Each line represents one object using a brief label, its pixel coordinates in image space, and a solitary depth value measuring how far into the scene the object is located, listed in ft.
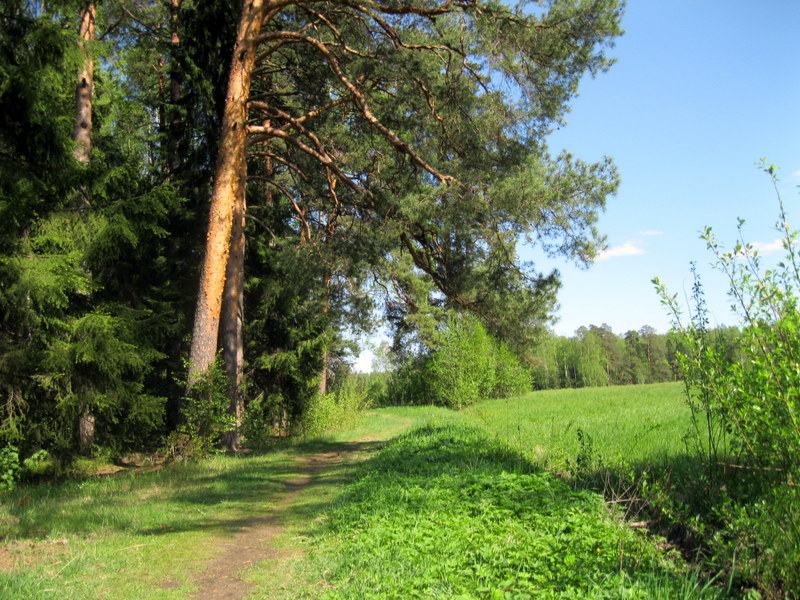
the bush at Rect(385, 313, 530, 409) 89.51
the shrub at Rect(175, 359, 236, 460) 40.06
